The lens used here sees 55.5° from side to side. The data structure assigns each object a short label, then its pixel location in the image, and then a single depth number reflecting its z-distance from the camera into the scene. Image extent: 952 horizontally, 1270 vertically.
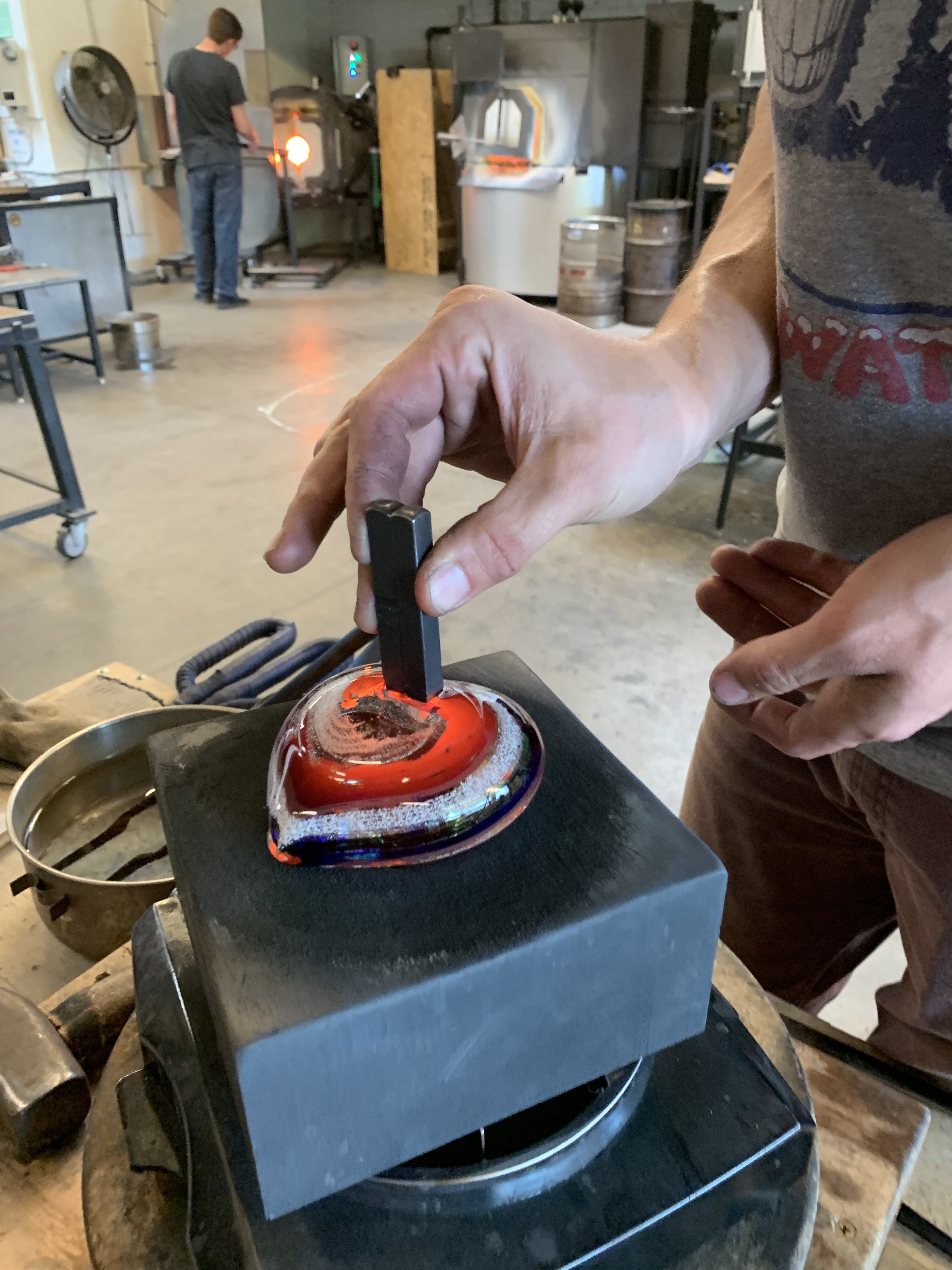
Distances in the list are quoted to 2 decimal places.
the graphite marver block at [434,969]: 0.40
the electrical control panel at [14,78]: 5.30
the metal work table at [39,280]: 2.62
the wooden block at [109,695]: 1.37
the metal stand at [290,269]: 6.04
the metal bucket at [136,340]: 4.21
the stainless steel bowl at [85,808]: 0.88
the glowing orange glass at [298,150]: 6.00
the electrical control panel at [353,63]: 6.32
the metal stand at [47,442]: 2.25
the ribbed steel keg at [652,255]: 4.13
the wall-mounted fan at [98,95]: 5.37
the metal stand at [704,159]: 3.81
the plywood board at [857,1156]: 0.57
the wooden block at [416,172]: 5.87
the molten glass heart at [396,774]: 0.48
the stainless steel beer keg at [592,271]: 4.35
